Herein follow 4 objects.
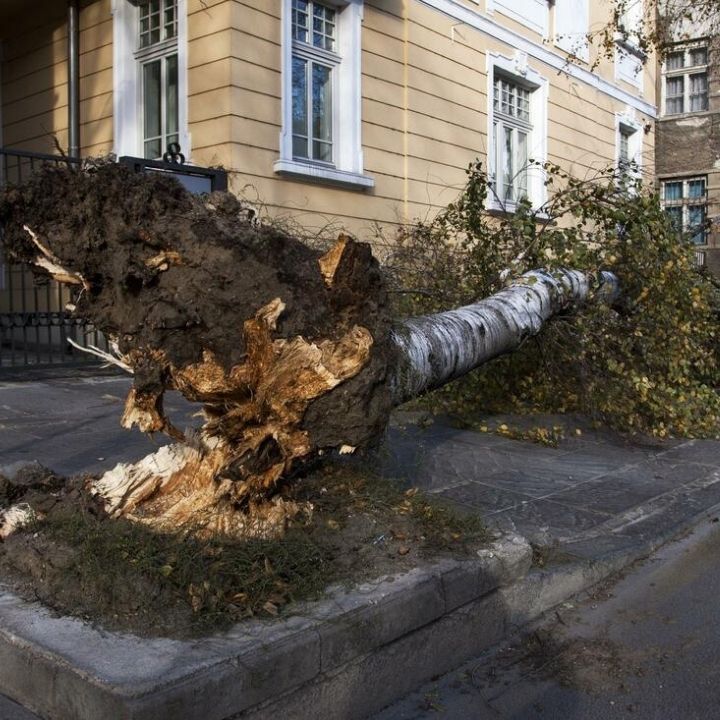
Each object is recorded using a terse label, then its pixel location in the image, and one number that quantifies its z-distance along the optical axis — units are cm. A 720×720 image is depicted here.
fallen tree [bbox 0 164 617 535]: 331
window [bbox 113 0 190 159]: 1175
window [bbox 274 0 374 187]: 1172
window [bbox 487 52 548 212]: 1567
